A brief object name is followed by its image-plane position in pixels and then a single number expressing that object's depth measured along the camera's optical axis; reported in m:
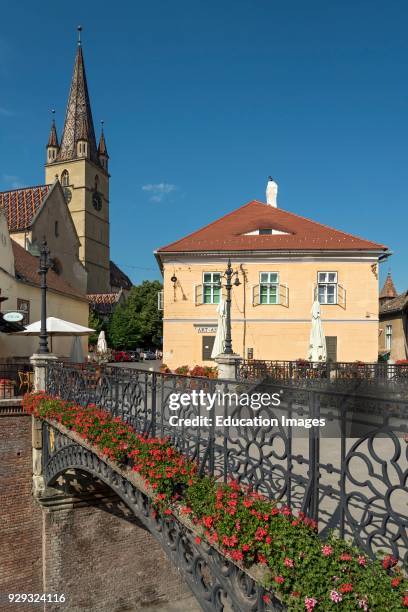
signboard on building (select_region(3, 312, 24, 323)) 12.72
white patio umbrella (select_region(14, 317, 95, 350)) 14.41
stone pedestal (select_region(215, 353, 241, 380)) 13.08
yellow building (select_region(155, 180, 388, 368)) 22.72
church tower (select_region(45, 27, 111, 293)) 63.12
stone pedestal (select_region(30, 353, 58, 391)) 10.80
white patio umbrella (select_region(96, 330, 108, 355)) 31.27
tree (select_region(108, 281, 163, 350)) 51.34
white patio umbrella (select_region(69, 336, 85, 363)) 17.42
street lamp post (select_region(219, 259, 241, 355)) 13.38
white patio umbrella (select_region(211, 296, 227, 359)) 16.87
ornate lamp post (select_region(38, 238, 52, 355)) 10.83
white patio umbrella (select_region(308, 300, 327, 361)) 16.12
